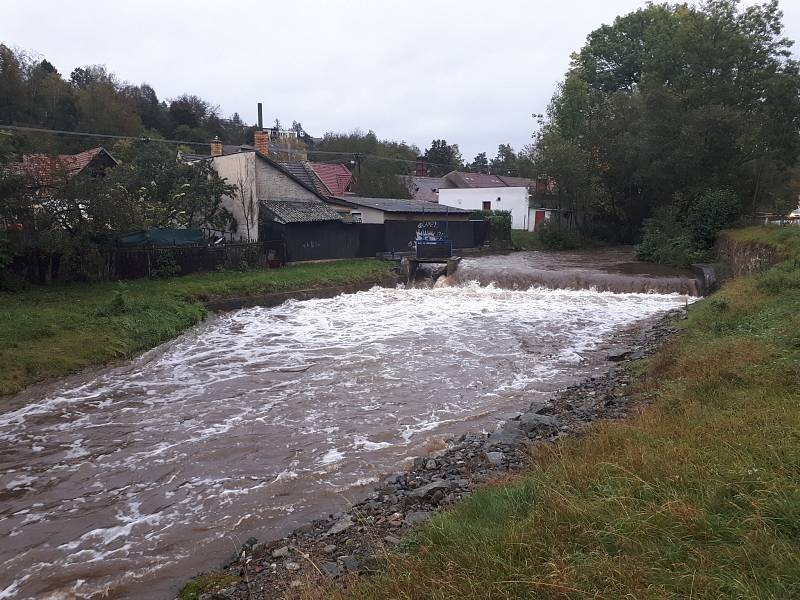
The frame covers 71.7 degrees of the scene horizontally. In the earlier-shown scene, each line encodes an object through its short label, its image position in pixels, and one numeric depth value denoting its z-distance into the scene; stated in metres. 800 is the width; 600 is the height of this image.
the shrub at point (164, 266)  20.14
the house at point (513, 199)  41.09
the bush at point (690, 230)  25.86
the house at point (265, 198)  25.97
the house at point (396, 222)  29.67
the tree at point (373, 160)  43.53
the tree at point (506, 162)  72.67
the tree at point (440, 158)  63.69
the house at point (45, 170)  16.11
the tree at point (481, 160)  105.98
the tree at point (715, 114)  25.86
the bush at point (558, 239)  37.66
